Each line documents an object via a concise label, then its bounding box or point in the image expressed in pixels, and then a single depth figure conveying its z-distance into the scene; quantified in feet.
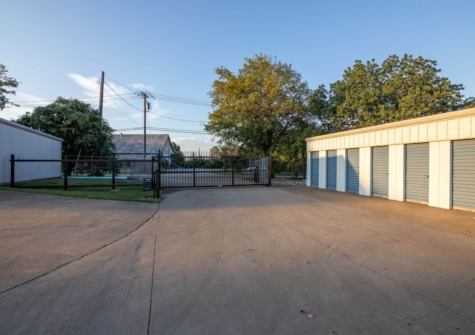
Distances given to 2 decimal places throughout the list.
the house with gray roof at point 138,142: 168.14
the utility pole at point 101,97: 93.81
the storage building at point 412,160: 33.17
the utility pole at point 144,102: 109.97
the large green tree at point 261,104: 80.33
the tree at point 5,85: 56.13
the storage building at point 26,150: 52.21
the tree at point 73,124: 82.74
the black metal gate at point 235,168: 62.03
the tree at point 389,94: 68.90
